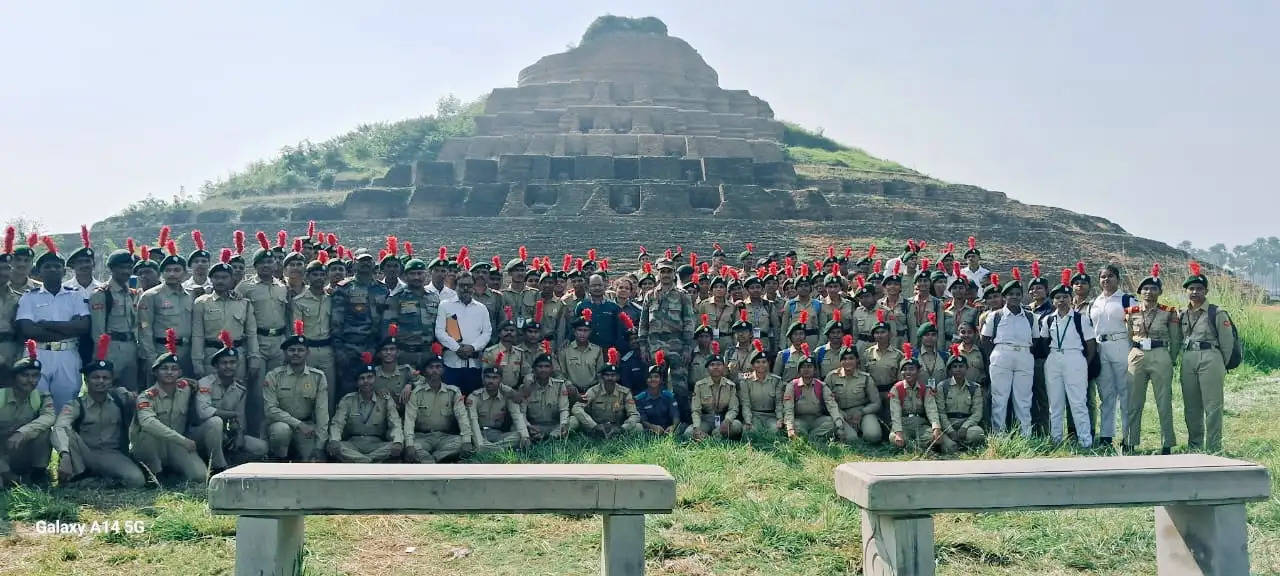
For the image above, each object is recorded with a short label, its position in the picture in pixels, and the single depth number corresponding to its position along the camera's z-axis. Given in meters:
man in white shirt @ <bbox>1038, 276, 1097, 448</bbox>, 7.35
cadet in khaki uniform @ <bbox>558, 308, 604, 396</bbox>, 7.95
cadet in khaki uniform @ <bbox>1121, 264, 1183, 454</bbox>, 7.27
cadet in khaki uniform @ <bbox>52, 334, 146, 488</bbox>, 5.96
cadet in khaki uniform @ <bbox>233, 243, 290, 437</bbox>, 7.19
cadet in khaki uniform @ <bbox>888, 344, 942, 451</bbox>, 7.25
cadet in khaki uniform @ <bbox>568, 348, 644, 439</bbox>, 7.45
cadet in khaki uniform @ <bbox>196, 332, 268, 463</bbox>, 6.60
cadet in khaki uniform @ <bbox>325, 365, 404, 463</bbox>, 6.77
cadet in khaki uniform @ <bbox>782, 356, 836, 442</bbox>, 7.46
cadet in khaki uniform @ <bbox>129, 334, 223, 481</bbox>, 6.12
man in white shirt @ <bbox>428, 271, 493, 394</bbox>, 7.60
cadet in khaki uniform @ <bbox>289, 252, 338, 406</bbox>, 7.25
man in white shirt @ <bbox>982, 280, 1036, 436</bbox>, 7.44
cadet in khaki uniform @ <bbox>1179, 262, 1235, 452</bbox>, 7.15
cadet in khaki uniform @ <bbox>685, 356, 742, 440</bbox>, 7.52
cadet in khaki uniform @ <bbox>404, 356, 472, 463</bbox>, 6.91
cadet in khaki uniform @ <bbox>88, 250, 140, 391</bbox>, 6.66
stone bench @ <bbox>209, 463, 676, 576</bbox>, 3.53
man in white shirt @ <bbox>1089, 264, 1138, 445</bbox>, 7.47
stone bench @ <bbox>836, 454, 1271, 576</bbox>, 3.53
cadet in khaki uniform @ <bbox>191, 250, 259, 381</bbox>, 6.86
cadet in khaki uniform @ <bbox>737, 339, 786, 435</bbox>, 7.64
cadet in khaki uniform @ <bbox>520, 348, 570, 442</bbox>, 7.47
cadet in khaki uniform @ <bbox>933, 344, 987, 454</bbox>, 7.42
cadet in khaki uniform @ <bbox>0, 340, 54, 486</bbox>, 5.85
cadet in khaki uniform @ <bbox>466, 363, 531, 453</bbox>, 7.12
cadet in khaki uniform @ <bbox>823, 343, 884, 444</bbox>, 7.53
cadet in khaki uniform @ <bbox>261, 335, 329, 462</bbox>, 6.66
